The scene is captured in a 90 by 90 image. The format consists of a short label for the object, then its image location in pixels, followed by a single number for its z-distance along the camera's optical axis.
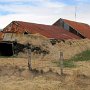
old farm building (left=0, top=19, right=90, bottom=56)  28.53
